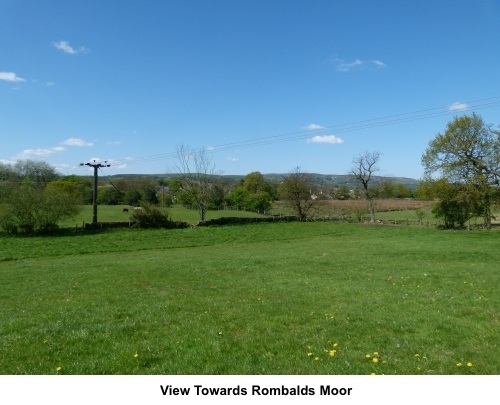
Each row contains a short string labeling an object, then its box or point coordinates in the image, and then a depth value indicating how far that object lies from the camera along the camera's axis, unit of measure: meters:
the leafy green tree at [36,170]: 80.82
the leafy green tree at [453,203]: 47.28
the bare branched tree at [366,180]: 64.81
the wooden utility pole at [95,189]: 50.46
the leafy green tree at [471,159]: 46.22
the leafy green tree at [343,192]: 105.53
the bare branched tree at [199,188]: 65.56
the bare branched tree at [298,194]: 69.06
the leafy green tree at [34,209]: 42.91
